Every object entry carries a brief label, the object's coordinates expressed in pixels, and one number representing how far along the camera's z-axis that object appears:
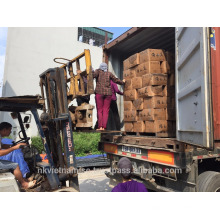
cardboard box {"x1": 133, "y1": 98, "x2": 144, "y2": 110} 4.08
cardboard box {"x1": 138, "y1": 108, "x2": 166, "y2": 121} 3.80
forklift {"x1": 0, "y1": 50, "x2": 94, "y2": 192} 3.18
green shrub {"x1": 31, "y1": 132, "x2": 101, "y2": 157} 9.47
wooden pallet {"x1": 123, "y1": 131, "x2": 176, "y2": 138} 3.75
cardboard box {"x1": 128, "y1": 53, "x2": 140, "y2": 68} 4.28
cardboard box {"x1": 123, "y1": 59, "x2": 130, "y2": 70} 4.61
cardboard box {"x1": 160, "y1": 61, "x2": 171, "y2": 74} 3.97
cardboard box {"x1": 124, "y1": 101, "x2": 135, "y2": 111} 4.39
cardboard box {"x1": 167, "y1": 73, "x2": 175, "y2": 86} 3.98
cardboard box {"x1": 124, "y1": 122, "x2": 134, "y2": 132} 4.38
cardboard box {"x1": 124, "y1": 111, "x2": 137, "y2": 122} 4.27
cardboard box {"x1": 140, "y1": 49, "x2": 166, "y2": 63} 4.00
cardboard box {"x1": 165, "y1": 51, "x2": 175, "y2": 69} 4.10
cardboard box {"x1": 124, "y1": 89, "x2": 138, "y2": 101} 4.29
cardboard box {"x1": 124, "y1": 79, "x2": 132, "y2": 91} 4.46
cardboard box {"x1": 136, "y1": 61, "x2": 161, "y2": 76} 3.94
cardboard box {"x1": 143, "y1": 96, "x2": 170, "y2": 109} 3.81
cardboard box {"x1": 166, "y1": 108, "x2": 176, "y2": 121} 3.86
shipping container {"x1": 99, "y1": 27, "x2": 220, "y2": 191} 2.37
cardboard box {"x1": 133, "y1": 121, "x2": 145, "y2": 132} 4.04
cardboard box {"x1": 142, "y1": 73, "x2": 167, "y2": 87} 3.84
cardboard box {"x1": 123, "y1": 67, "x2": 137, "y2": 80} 4.43
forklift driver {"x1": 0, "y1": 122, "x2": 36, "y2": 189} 3.07
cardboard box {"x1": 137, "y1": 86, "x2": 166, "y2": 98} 3.84
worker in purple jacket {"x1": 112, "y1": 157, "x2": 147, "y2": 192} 2.00
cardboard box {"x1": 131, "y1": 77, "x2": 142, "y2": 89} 4.15
